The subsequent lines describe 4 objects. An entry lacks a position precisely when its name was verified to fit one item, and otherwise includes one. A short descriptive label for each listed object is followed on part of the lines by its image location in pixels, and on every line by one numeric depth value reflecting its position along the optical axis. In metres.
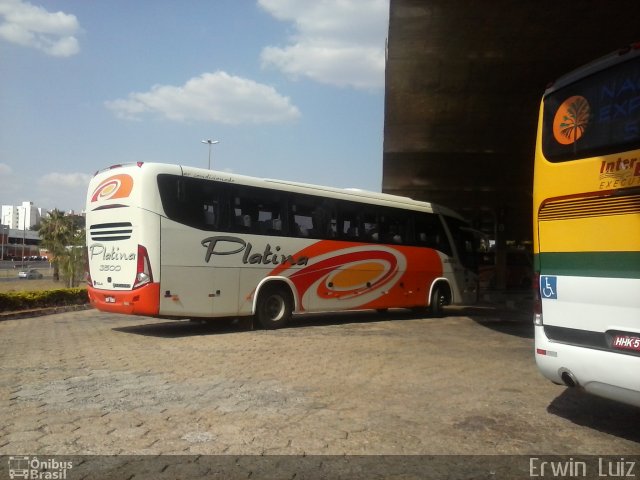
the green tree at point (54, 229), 46.16
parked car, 50.42
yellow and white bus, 4.73
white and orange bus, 10.46
